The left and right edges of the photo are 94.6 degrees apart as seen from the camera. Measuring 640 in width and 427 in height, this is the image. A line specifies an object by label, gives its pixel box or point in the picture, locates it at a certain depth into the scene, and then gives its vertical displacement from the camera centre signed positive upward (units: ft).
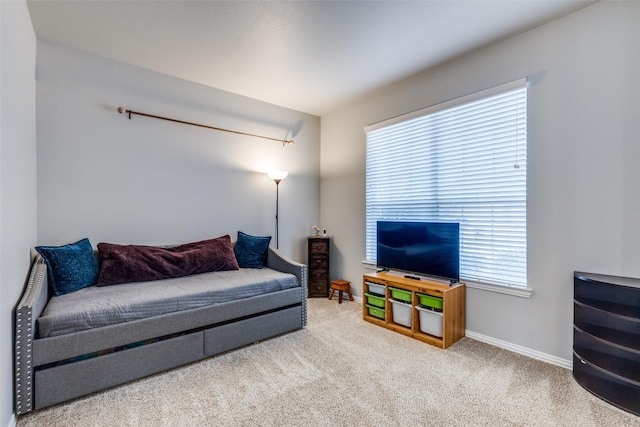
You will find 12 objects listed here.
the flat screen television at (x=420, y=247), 9.18 -1.20
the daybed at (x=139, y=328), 5.89 -2.89
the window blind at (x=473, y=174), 8.34 +1.26
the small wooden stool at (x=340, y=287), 12.96 -3.33
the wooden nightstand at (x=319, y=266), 13.74 -2.53
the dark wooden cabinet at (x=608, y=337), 5.84 -2.61
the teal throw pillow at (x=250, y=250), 11.48 -1.52
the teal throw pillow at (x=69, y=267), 7.61 -1.51
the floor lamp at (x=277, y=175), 12.72 +1.58
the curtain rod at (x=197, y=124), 9.86 +3.35
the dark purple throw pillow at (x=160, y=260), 8.73 -1.61
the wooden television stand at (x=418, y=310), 8.68 -2.96
